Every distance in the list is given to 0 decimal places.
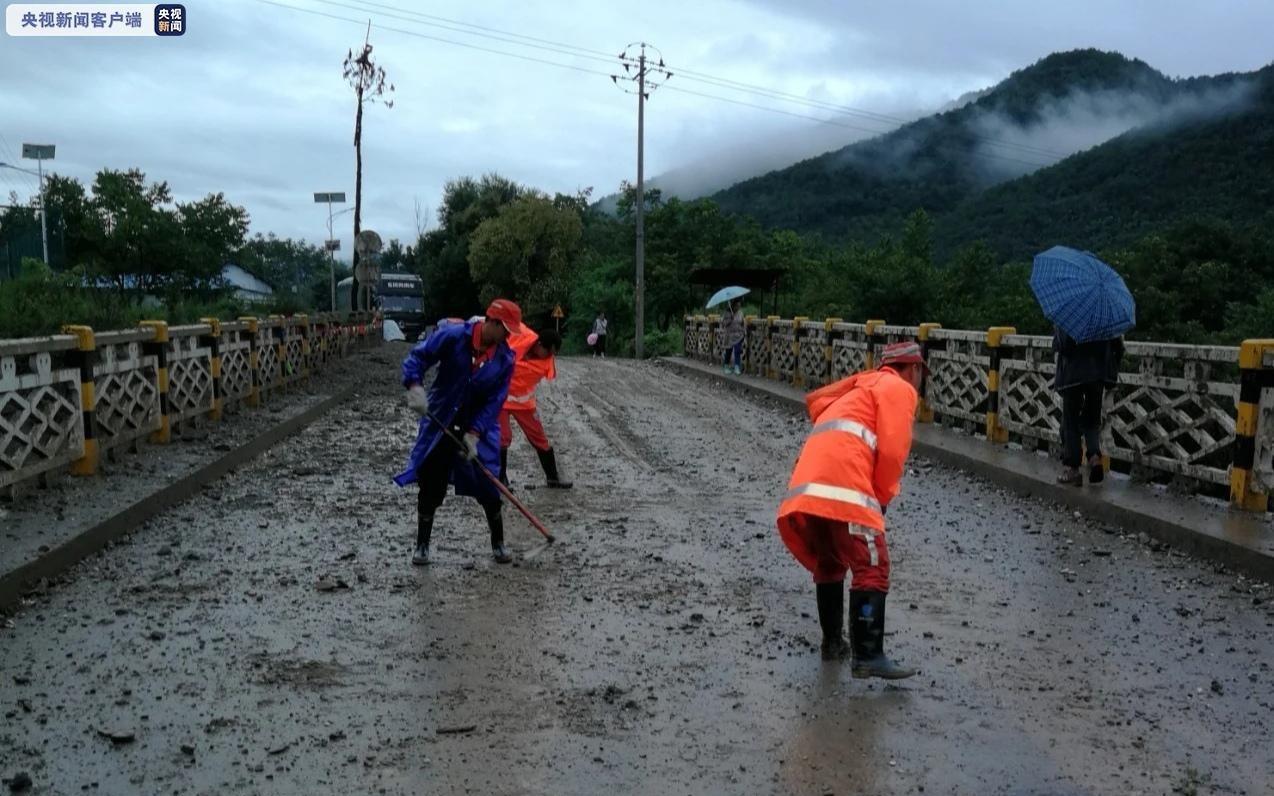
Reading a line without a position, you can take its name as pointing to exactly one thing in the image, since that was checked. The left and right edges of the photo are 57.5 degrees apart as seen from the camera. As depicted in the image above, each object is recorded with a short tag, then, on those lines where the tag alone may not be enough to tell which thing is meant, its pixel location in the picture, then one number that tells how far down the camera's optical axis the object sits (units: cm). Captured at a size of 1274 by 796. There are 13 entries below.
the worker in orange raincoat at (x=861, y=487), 478
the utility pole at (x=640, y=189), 3909
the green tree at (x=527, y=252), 6519
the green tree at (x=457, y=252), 7425
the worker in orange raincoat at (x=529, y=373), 938
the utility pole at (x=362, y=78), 3775
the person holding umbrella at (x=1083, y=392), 891
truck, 5267
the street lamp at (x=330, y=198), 3088
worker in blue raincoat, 697
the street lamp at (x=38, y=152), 3136
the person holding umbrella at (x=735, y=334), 2548
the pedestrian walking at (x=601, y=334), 4312
